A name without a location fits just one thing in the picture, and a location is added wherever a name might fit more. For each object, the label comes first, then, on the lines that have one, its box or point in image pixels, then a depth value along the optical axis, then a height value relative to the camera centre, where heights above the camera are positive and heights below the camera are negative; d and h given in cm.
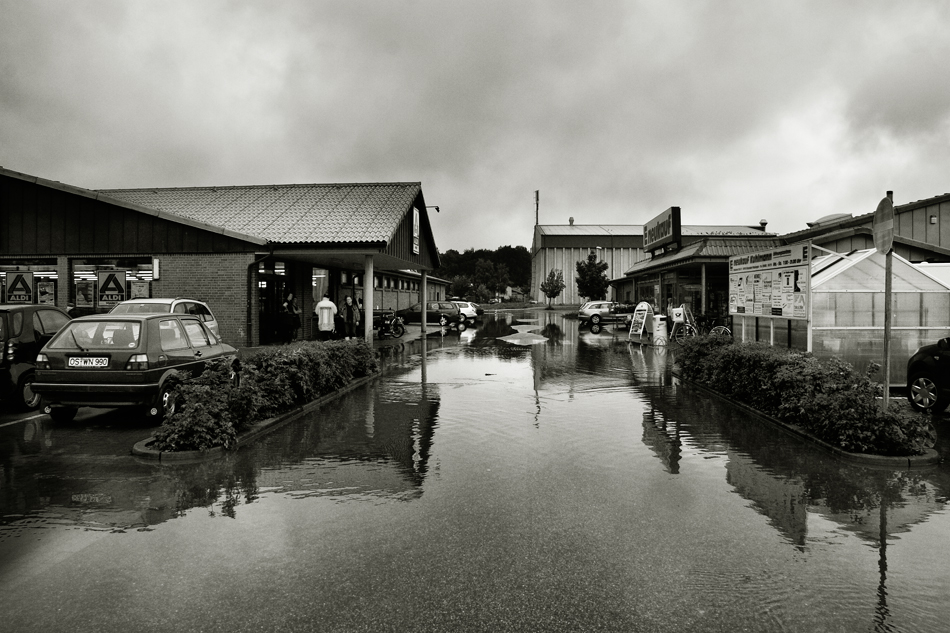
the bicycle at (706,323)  2725 -63
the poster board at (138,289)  1931 +60
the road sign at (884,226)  736 +98
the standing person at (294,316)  2080 -26
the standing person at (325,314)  1764 -15
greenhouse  1170 -12
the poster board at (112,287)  1944 +67
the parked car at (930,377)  909 -102
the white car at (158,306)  1220 +5
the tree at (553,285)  7500 +277
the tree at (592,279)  6256 +293
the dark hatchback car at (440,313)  3684 -26
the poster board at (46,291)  1966 +55
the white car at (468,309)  3966 -3
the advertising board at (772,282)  1201 +55
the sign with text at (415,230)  2520 +313
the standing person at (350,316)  2489 -29
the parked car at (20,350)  965 -63
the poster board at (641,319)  2644 -46
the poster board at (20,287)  1944 +67
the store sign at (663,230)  3491 +459
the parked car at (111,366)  828 -75
